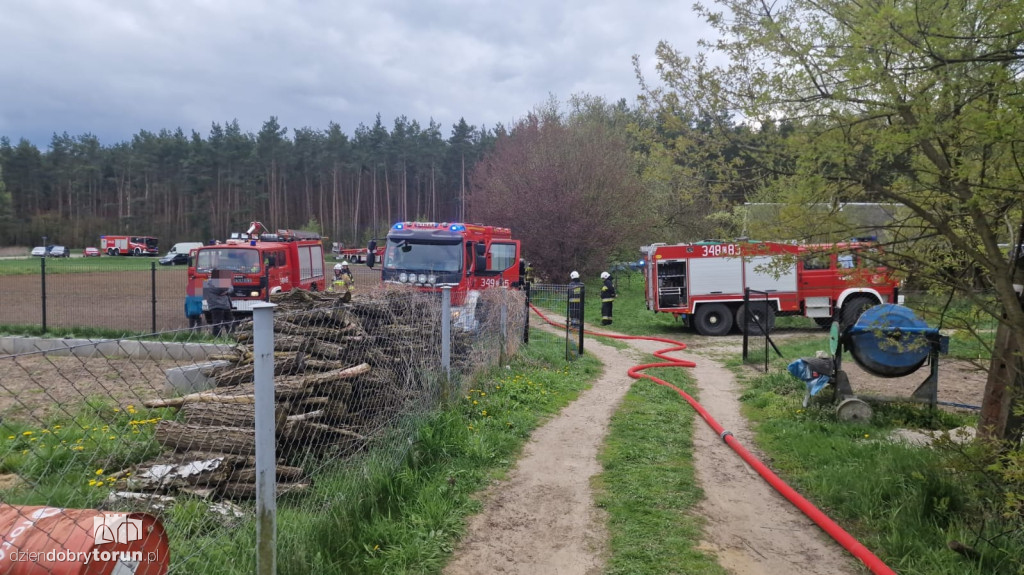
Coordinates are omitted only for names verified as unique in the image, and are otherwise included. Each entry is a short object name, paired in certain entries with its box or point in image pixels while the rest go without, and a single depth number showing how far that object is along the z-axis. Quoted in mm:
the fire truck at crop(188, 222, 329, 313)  15539
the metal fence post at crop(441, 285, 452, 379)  6754
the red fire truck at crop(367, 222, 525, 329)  13414
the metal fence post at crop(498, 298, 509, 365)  9766
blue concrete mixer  7305
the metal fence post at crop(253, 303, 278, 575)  3117
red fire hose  3920
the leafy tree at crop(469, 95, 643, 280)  31172
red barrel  2318
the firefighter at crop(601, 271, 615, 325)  19328
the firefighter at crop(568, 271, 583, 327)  12703
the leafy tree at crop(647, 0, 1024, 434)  3430
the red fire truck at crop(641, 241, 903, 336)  17578
